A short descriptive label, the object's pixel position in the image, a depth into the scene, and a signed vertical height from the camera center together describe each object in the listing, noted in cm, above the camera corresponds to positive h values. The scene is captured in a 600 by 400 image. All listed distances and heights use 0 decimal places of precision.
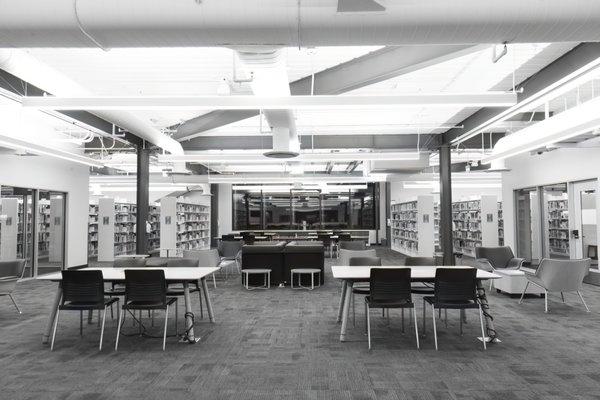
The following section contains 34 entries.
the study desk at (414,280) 465 -68
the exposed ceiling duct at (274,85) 363 +140
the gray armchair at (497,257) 814 -76
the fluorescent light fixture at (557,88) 494 +166
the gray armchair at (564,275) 603 -82
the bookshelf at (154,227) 1570 -32
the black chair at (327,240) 1428 -77
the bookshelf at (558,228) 1132 -30
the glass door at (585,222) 871 -11
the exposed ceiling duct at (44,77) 416 +151
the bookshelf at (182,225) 1166 -21
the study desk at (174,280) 466 -66
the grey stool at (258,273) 813 -114
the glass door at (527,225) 1052 -20
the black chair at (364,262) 608 -63
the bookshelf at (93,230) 1354 -35
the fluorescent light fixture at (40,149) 614 +114
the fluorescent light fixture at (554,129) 522 +119
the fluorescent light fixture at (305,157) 868 +128
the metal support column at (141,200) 919 +41
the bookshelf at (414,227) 1330 -33
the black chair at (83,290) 450 -74
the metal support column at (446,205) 937 +27
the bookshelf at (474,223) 1220 -20
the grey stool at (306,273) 810 -111
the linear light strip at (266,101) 463 +128
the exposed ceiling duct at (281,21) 267 +125
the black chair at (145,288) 449 -72
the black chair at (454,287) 448 -73
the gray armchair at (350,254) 844 -76
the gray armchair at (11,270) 625 -75
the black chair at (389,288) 451 -75
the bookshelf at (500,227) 1352 -32
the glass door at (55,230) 1063 -26
